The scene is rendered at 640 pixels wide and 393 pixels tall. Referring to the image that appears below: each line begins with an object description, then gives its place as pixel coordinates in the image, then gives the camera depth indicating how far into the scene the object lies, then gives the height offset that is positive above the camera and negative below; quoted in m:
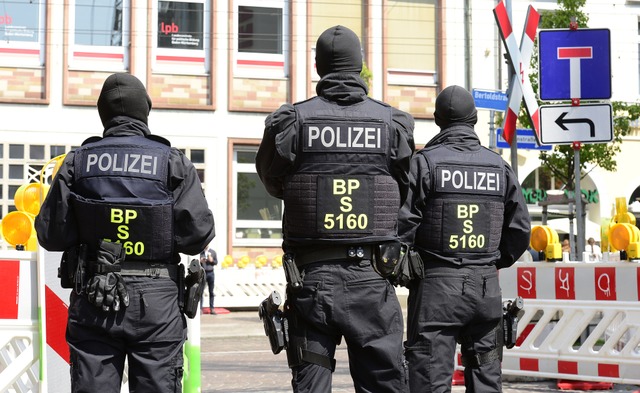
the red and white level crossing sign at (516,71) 19.32 +1.44
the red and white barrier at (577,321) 15.69 -0.86
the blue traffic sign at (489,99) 25.33 +1.49
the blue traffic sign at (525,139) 29.27 +1.14
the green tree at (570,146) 44.79 +1.78
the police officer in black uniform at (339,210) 8.78 +0.02
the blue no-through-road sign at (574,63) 16.60 +1.27
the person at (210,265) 39.04 -0.99
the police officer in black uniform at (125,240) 8.94 -0.12
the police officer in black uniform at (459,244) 11.00 -0.17
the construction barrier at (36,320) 11.39 -0.61
